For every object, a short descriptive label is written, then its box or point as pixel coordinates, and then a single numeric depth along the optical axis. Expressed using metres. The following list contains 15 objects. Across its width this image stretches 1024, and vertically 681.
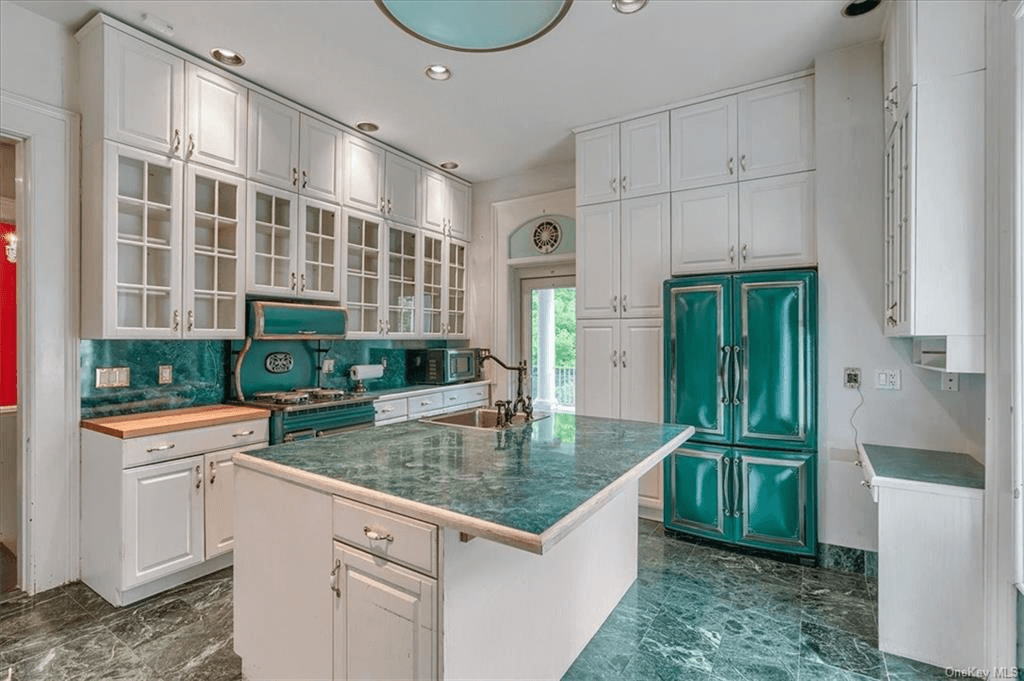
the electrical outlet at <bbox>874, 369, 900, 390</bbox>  2.76
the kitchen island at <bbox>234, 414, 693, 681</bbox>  1.29
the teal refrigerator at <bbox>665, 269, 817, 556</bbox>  2.90
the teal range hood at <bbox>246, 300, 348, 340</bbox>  3.23
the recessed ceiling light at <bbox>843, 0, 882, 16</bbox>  2.46
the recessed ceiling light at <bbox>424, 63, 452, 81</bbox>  3.05
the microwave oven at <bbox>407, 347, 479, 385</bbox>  4.59
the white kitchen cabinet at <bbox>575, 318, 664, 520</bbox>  3.60
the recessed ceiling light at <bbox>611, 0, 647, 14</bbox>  2.44
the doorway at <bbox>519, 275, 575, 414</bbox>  4.92
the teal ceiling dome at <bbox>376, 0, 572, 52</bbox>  1.81
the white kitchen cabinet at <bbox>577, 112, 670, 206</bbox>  3.59
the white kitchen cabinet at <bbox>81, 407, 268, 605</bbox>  2.42
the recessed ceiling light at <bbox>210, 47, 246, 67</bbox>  2.87
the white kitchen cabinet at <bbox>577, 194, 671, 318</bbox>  3.60
